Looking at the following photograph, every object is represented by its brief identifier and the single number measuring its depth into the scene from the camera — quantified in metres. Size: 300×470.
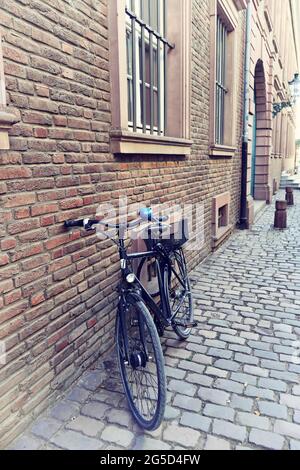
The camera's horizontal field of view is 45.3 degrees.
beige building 9.43
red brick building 1.98
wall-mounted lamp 11.80
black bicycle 2.16
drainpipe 7.84
